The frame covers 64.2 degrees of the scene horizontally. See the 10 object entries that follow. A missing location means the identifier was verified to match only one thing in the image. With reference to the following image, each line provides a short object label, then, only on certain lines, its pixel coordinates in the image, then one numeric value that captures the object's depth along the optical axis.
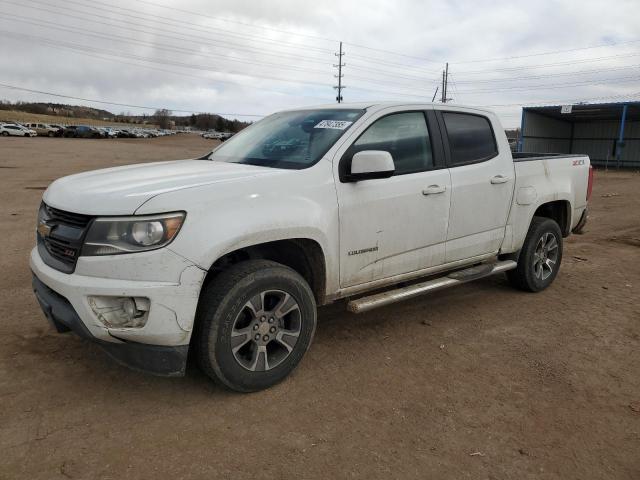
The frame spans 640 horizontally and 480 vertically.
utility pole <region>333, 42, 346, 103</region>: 71.94
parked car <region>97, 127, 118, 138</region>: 69.19
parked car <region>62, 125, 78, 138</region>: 65.50
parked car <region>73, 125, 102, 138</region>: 65.50
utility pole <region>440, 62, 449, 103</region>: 62.84
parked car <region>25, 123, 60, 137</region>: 63.72
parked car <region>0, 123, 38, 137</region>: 56.66
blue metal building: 29.97
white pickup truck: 2.77
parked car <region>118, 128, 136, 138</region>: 75.07
